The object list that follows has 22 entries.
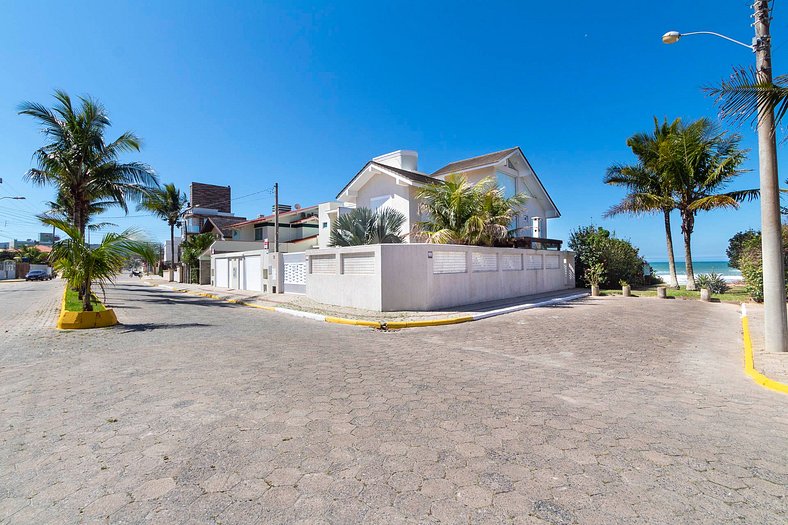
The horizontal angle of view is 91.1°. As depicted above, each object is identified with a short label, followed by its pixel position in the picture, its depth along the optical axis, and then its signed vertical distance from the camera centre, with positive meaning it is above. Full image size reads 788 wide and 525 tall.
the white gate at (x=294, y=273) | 19.47 +0.11
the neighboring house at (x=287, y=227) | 35.19 +4.55
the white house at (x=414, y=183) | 21.55 +5.48
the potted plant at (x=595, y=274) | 23.00 -0.28
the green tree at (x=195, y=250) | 34.72 +2.44
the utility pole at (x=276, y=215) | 22.01 +3.59
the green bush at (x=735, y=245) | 23.15 +1.39
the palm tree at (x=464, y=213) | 16.59 +2.61
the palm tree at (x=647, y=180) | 21.64 +5.19
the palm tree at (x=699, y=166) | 19.77 +5.31
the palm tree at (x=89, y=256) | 10.43 +0.62
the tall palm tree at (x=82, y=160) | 17.11 +5.44
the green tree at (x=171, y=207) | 42.91 +8.04
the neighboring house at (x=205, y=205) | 53.94 +11.04
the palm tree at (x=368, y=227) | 16.08 +1.96
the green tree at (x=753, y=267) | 16.00 -0.03
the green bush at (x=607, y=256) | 23.63 +0.78
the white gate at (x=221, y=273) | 27.64 +0.23
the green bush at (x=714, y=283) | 20.58 -0.86
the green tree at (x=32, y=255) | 62.62 +4.08
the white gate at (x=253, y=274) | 23.28 +0.11
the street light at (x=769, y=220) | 6.92 +0.83
